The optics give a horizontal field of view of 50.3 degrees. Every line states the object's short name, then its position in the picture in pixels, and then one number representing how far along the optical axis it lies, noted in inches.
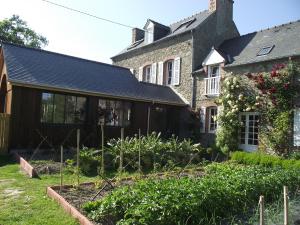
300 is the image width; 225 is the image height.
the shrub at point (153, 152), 384.8
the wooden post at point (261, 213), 142.5
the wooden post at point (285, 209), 140.6
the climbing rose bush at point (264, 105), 527.7
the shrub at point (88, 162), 348.2
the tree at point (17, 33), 1389.0
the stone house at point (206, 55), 602.1
